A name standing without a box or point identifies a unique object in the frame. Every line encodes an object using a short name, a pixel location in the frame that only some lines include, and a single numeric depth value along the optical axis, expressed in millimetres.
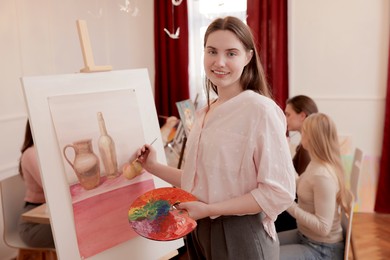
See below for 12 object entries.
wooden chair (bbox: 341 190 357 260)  1815
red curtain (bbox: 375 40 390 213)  3474
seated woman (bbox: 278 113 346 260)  1807
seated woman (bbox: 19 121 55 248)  2241
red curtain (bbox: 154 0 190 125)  4012
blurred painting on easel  2824
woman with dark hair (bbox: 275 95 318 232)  2412
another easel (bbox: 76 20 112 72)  1447
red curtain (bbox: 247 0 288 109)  3671
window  3826
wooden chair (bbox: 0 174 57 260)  2297
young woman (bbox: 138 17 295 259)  1148
